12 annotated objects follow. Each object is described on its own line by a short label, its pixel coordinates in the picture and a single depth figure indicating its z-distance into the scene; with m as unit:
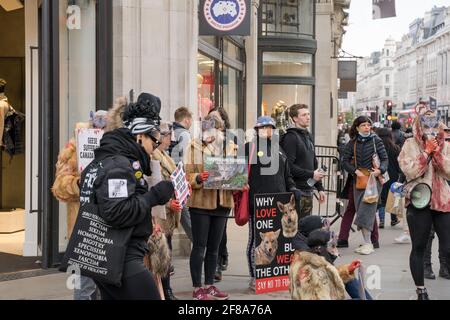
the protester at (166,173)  7.04
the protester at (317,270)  4.94
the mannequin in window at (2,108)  11.26
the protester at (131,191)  4.58
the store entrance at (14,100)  11.75
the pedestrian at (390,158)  13.71
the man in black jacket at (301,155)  9.16
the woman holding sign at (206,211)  7.65
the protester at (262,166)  8.17
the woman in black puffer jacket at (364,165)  11.10
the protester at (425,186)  7.45
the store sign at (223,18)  10.85
